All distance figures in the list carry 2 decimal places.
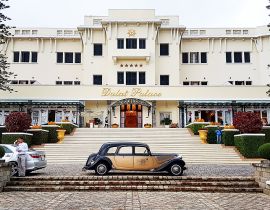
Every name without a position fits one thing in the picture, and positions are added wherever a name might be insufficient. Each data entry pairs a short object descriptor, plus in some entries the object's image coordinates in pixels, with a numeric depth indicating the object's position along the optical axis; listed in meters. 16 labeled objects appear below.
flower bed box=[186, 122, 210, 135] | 19.07
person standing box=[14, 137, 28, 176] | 9.19
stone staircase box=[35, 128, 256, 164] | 14.51
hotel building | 22.86
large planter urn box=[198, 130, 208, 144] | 17.64
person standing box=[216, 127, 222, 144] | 17.58
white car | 9.43
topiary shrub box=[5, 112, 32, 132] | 15.17
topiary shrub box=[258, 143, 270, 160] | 7.92
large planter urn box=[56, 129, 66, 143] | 17.83
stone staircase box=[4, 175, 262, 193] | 8.11
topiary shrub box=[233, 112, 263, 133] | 15.23
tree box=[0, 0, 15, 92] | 15.41
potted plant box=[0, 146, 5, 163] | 8.20
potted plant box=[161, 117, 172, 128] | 22.85
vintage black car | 9.35
